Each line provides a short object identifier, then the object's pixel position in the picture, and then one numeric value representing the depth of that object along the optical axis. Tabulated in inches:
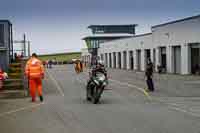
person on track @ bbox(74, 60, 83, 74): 2110.2
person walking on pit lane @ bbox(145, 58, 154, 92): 908.3
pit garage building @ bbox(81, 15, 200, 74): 1772.9
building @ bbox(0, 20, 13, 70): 1011.3
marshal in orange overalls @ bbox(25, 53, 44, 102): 651.5
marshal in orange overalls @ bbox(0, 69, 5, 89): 749.2
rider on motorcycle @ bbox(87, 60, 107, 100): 657.0
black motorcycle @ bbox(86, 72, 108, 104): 629.0
